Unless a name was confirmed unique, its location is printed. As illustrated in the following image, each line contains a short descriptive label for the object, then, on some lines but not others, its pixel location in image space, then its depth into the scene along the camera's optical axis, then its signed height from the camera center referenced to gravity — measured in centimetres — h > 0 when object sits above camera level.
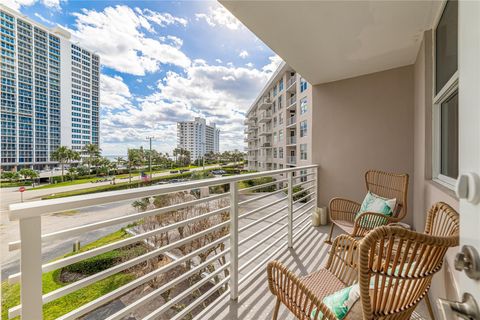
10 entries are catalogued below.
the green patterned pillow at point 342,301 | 98 -68
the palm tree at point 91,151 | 1071 +42
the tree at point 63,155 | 851 +17
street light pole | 1776 +4
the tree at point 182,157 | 2638 +27
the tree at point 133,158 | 1542 +8
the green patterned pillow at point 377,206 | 235 -54
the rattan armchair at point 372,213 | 223 -60
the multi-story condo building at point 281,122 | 1478 +331
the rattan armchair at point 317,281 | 103 -72
